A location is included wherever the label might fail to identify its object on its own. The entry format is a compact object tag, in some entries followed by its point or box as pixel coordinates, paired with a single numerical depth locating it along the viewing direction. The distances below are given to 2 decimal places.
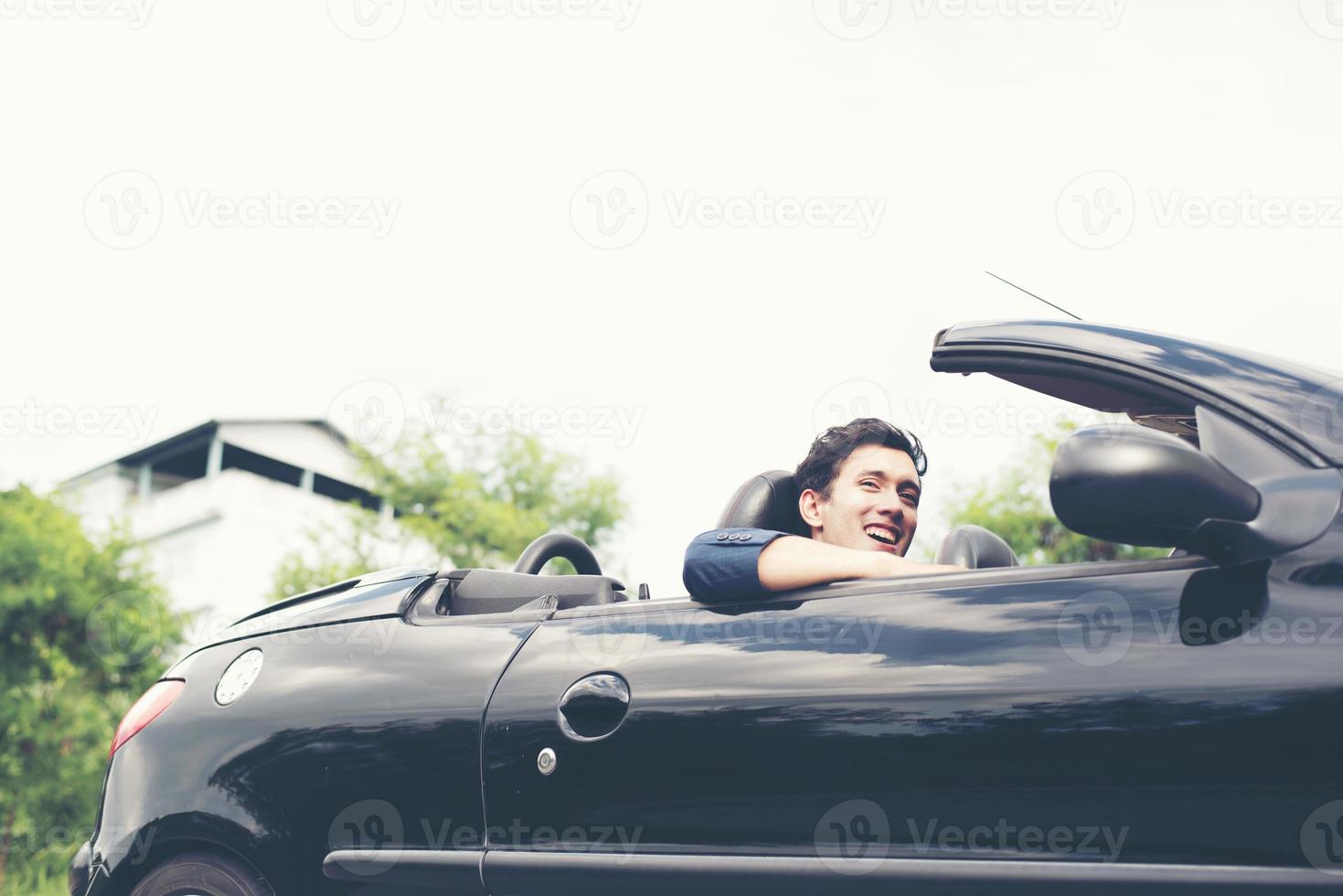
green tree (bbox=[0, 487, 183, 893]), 12.11
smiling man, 2.84
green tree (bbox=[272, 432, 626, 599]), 24.91
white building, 32.56
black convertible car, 1.62
